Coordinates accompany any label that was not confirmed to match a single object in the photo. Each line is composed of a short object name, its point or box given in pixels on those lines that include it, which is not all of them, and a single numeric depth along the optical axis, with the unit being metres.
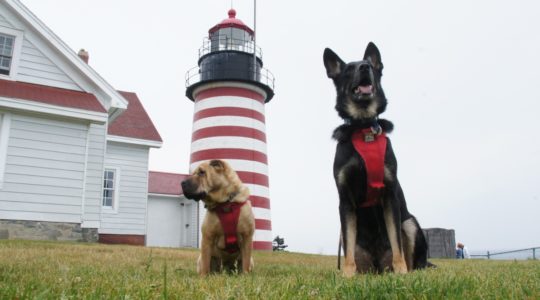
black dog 4.38
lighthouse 18.31
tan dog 5.01
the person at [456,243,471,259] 20.55
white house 12.36
